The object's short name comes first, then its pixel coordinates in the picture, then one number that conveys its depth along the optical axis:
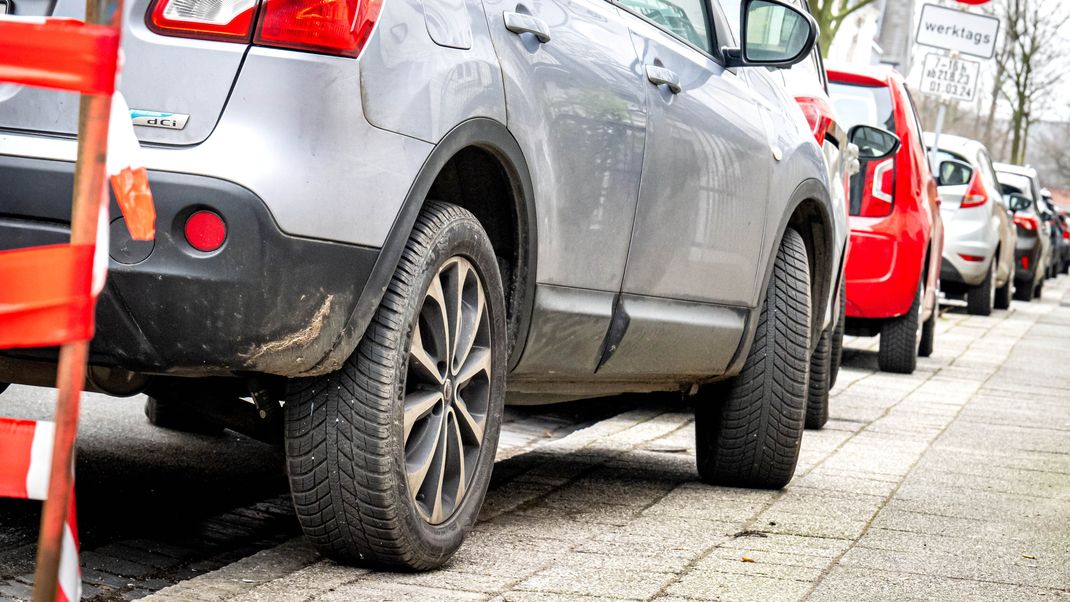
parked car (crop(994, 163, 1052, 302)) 23.06
